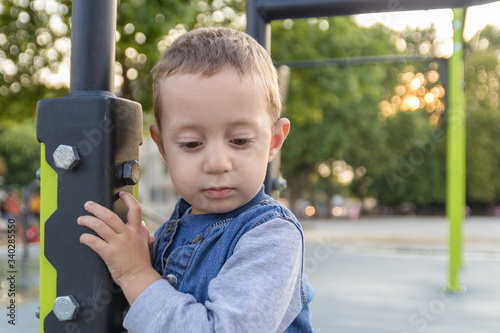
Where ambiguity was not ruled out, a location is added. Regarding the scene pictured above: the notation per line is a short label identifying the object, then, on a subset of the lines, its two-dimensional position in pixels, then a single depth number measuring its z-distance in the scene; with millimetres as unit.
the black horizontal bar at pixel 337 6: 1324
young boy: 873
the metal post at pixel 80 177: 873
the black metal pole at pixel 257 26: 1538
